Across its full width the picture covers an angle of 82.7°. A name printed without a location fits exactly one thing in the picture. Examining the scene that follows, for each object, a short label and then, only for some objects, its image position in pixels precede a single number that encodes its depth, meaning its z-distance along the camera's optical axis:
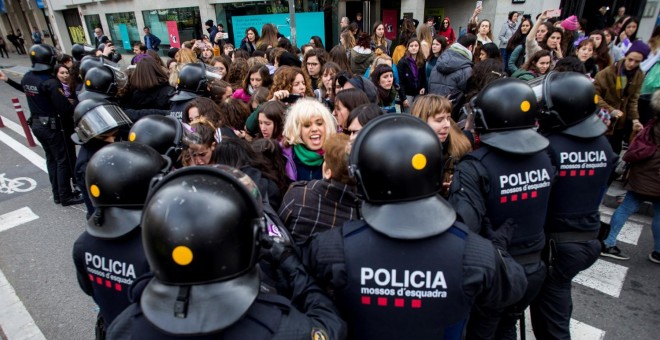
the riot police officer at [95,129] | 3.27
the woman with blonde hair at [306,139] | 3.12
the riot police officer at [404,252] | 1.49
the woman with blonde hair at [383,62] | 6.14
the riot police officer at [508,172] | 2.24
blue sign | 14.00
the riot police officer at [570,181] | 2.56
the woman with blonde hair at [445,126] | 2.83
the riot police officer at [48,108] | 5.39
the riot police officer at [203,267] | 1.18
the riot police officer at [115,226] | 1.76
